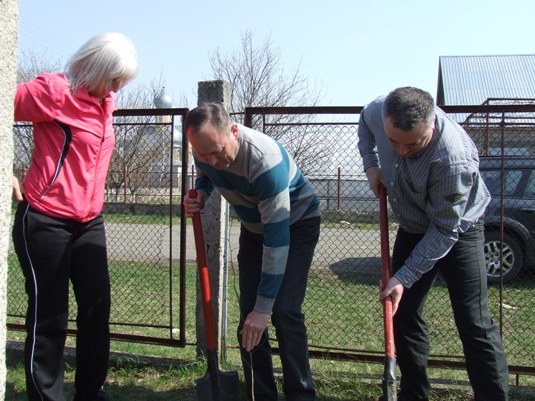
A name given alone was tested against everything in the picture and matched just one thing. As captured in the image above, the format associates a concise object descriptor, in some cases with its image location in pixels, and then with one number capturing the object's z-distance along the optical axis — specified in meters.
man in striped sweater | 2.43
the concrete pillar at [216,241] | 3.71
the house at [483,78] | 25.33
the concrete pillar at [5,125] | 1.76
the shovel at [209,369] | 2.84
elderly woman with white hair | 2.53
